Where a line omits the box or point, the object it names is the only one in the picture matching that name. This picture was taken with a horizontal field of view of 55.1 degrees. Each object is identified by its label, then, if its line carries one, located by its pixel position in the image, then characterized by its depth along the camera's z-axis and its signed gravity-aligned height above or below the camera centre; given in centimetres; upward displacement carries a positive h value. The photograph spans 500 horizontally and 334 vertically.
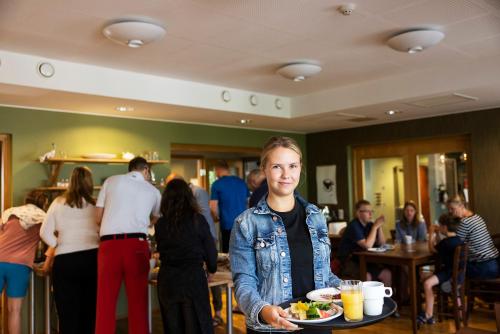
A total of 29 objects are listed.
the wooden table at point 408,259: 443 -69
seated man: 491 -57
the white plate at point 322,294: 160 -36
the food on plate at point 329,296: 162 -37
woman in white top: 380 -39
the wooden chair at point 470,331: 244 -76
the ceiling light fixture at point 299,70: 437 +110
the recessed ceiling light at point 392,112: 581 +92
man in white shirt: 364 -44
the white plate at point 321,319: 141 -39
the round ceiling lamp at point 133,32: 318 +109
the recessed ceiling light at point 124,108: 501 +90
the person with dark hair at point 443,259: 448 -70
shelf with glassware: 481 +31
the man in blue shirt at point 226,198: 530 -8
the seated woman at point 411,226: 564 -47
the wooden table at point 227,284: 356 -70
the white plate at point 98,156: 508 +41
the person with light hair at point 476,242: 451 -55
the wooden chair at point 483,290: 463 -106
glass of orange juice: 147 -36
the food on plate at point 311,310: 145 -38
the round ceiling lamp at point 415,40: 350 +109
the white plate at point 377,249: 482 -63
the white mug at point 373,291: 154 -34
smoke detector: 302 +115
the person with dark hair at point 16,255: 400 -50
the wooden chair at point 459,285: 437 -93
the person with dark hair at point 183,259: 323 -46
